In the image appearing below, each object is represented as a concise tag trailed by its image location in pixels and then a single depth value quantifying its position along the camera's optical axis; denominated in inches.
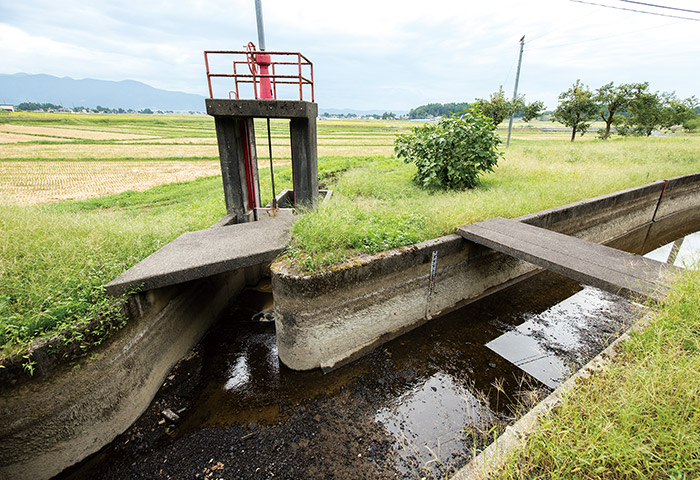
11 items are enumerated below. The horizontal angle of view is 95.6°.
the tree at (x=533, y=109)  1011.3
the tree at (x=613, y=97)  891.4
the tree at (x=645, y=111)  889.5
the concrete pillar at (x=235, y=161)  231.2
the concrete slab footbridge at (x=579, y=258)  148.7
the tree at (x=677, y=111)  995.9
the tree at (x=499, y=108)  852.2
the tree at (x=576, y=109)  877.2
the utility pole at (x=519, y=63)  710.5
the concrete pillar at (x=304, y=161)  235.0
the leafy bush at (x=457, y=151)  344.5
